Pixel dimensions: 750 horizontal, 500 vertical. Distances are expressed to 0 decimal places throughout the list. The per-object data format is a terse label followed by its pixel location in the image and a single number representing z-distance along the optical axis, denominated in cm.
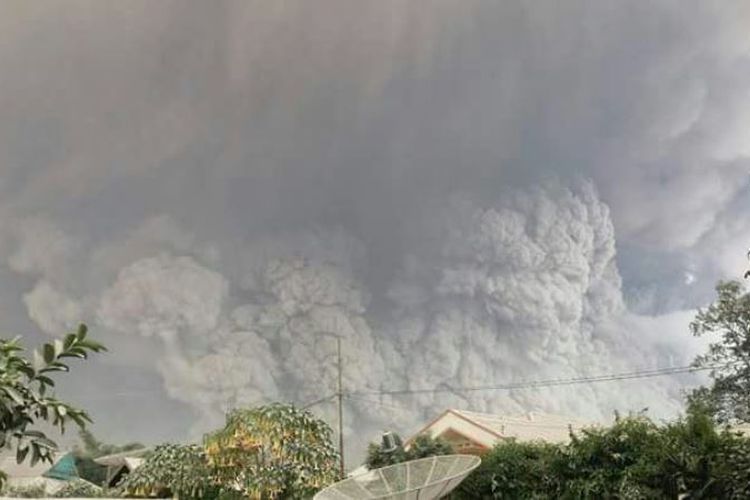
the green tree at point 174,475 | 1320
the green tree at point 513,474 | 847
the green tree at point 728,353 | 1714
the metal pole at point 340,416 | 1387
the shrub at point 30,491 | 1449
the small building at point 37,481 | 1776
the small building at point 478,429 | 1503
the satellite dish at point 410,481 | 771
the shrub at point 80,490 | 1647
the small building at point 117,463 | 2295
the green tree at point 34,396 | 258
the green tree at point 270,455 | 1224
